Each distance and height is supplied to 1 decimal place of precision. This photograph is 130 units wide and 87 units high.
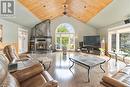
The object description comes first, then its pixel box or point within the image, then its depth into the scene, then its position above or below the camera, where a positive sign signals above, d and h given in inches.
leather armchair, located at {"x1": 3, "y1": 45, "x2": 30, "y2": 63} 77.0 -12.0
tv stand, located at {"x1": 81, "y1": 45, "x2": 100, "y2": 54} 213.0 -19.6
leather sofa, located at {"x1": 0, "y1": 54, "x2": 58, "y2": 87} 39.5 -20.6
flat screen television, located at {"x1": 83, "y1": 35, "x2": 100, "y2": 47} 216.0 +8.8
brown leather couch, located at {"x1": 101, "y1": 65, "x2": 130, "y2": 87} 32.8 -19.7
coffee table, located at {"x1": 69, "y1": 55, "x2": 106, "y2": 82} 81.8 -24.2
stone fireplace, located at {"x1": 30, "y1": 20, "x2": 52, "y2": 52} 235.4 +16.0
